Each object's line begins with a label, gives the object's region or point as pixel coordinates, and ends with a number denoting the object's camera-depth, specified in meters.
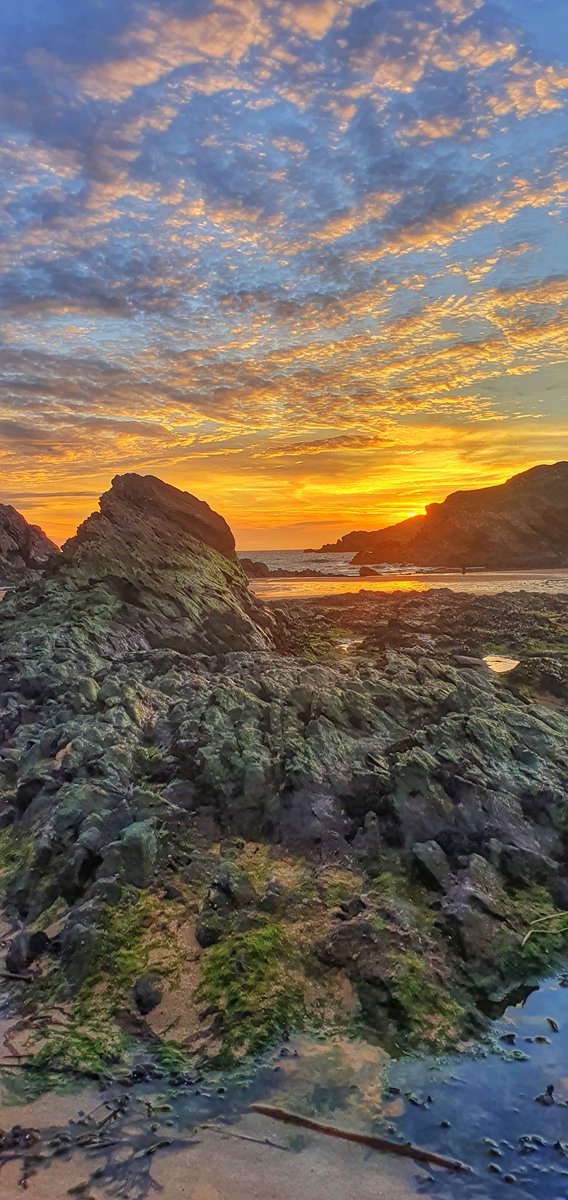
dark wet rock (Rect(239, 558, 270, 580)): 63.62
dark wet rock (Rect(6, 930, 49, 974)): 6.21
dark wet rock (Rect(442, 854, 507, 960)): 6.38
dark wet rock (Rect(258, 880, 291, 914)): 6.67
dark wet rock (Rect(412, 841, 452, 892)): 7.05
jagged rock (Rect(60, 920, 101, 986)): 6.07
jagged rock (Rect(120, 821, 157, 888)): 7.06
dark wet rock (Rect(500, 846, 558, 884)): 7.36
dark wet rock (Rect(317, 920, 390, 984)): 5.92
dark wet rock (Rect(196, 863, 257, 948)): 6.38
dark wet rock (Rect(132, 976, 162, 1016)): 5.76
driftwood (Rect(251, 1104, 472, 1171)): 4.28
